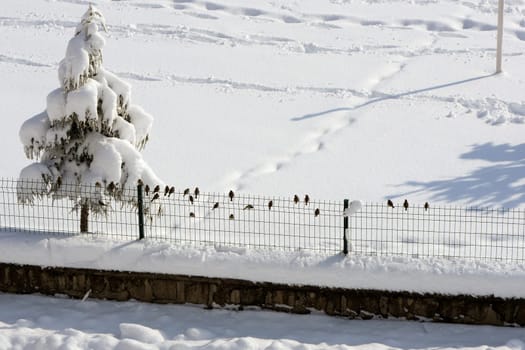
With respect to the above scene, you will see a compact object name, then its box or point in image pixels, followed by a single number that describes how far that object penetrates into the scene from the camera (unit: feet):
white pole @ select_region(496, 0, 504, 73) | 92.12
